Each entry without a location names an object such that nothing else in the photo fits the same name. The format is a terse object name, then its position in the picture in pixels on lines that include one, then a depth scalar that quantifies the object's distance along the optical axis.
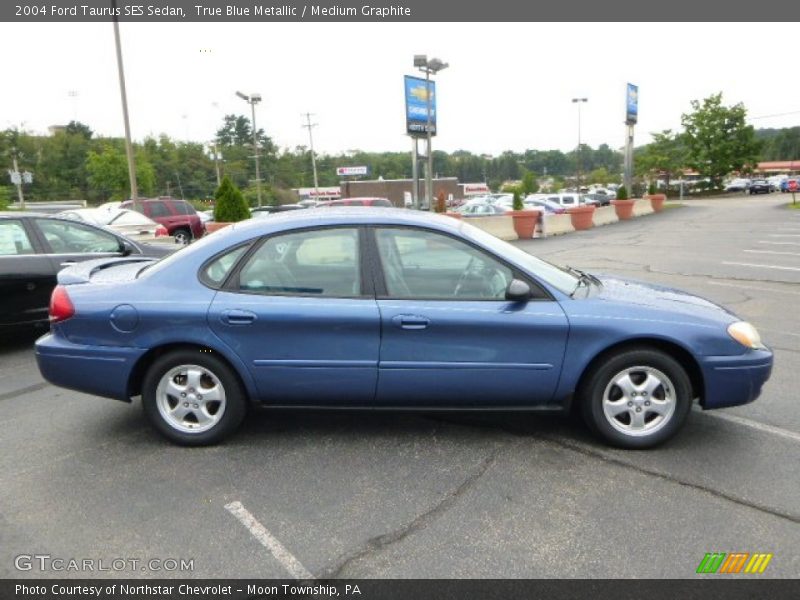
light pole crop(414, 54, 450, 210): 18.86
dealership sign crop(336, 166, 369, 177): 78.69
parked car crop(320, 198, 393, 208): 20.24
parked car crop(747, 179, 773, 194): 52.69
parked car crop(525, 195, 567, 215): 29.20
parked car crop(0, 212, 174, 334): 5.71
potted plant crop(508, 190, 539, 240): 18.24
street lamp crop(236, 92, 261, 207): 30.26
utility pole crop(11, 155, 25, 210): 41.09
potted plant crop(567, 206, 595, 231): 22.30
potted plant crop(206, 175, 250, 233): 12.68
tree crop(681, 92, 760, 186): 49.88
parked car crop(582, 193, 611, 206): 41.56
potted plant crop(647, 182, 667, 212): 33.54
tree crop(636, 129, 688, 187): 54.59
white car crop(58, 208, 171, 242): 15.02
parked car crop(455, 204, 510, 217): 22.69
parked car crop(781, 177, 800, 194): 46.88
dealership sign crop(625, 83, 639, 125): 33.41
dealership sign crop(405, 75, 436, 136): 20.39
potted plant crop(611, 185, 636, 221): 27.20
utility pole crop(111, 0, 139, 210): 16.86
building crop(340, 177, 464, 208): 76.38
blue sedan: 3.44
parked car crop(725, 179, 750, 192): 57.45
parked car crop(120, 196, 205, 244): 18.20
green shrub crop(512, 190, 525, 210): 20.65
